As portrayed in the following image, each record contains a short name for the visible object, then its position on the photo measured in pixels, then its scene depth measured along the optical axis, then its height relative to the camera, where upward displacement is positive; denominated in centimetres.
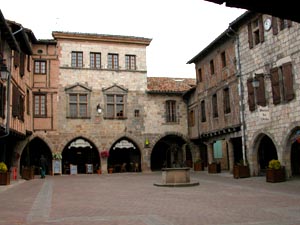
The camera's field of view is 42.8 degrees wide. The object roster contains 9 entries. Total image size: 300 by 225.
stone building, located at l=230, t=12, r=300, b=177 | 1518 +329
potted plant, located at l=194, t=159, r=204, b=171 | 2497 -23
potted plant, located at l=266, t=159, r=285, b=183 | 1505 -50
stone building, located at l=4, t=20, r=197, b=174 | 2459 +394
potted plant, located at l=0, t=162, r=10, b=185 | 1603 -33
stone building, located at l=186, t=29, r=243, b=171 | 2003 +338
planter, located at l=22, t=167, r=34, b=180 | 2019 -34
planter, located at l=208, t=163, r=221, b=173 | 2214 -39
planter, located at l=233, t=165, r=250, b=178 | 1786 -50
